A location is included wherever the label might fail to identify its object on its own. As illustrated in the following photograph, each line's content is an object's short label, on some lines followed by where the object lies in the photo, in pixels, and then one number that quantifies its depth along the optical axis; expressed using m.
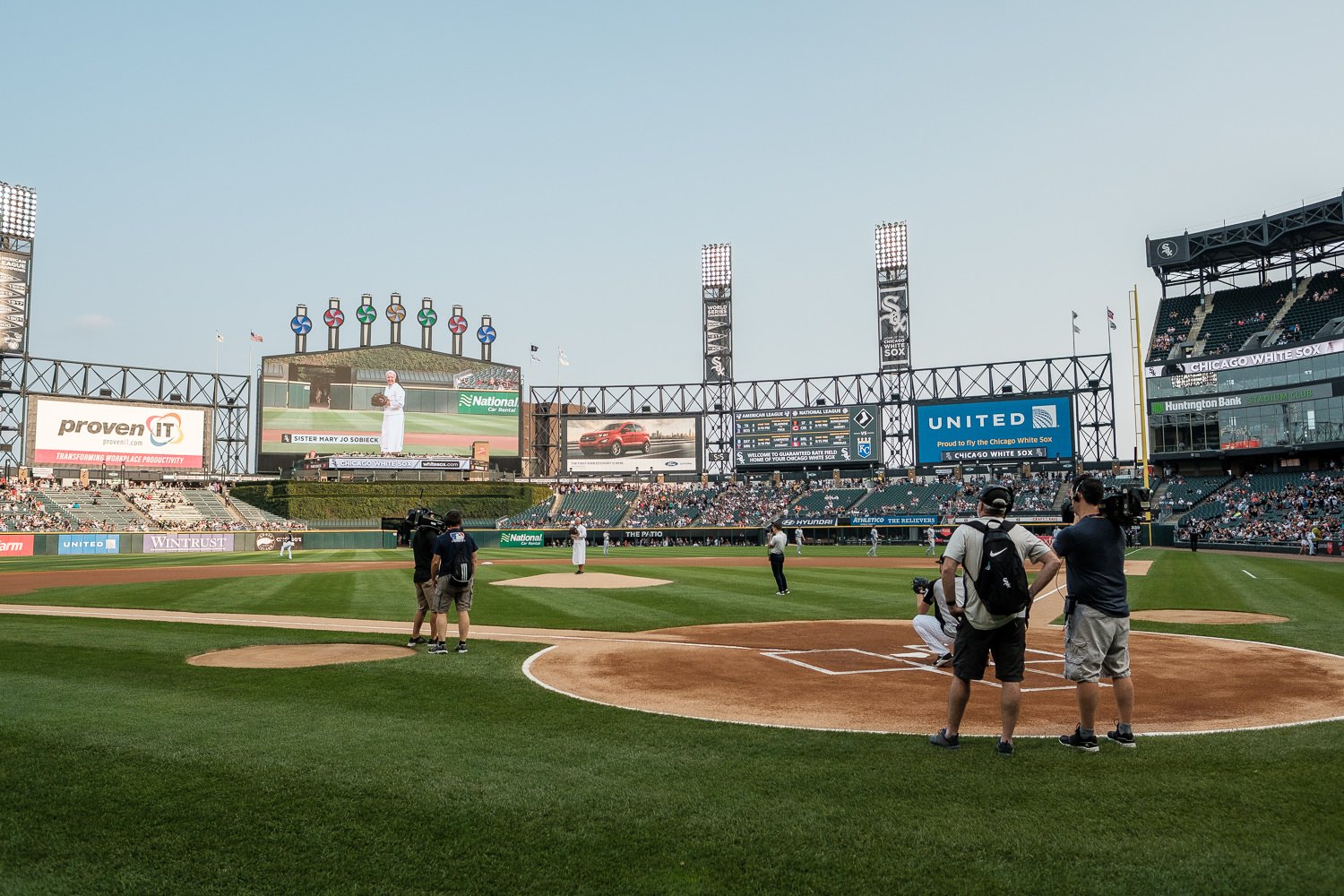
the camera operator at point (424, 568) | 11.27
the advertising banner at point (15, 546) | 45.47
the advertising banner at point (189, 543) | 51.41
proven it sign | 66.25
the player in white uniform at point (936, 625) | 9.98
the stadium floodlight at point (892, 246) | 72.50
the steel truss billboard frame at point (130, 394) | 65.38
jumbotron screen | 74.31
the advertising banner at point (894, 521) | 61.53
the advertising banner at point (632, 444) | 80.00
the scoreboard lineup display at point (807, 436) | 71.88
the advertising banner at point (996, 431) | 65.06
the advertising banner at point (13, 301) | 62.59
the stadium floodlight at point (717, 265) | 77.31
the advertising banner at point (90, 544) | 48.06
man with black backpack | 6.06
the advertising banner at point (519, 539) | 65.50
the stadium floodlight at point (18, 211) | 62.12
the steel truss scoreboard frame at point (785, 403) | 68.12
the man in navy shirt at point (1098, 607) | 6.32
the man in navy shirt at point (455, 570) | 10.89
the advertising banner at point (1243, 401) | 51.28
